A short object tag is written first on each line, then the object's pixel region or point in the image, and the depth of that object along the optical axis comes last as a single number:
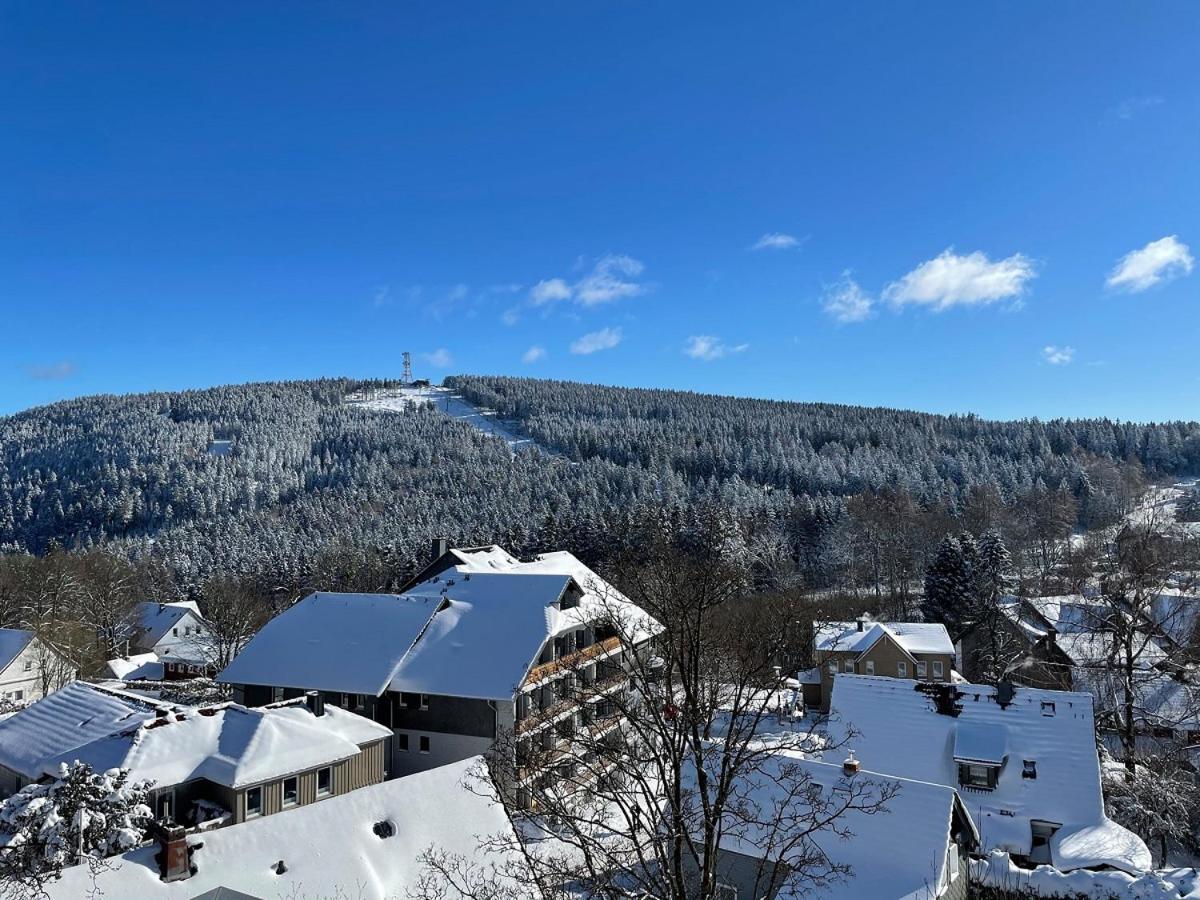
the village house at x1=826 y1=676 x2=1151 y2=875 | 22.11
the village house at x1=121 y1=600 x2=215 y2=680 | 63.28
